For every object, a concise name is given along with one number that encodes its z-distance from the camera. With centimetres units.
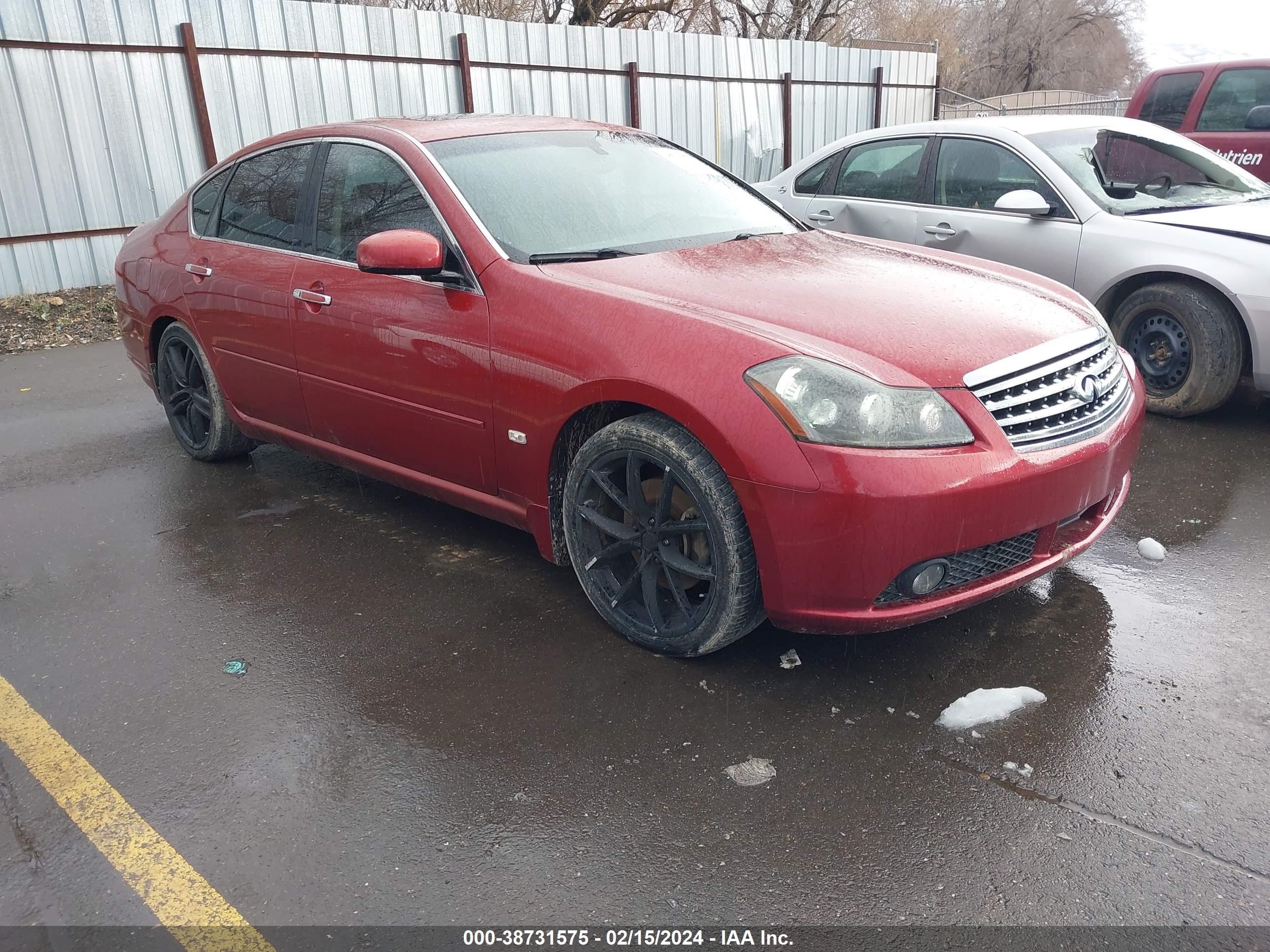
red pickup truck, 796
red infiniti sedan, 272
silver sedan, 515
